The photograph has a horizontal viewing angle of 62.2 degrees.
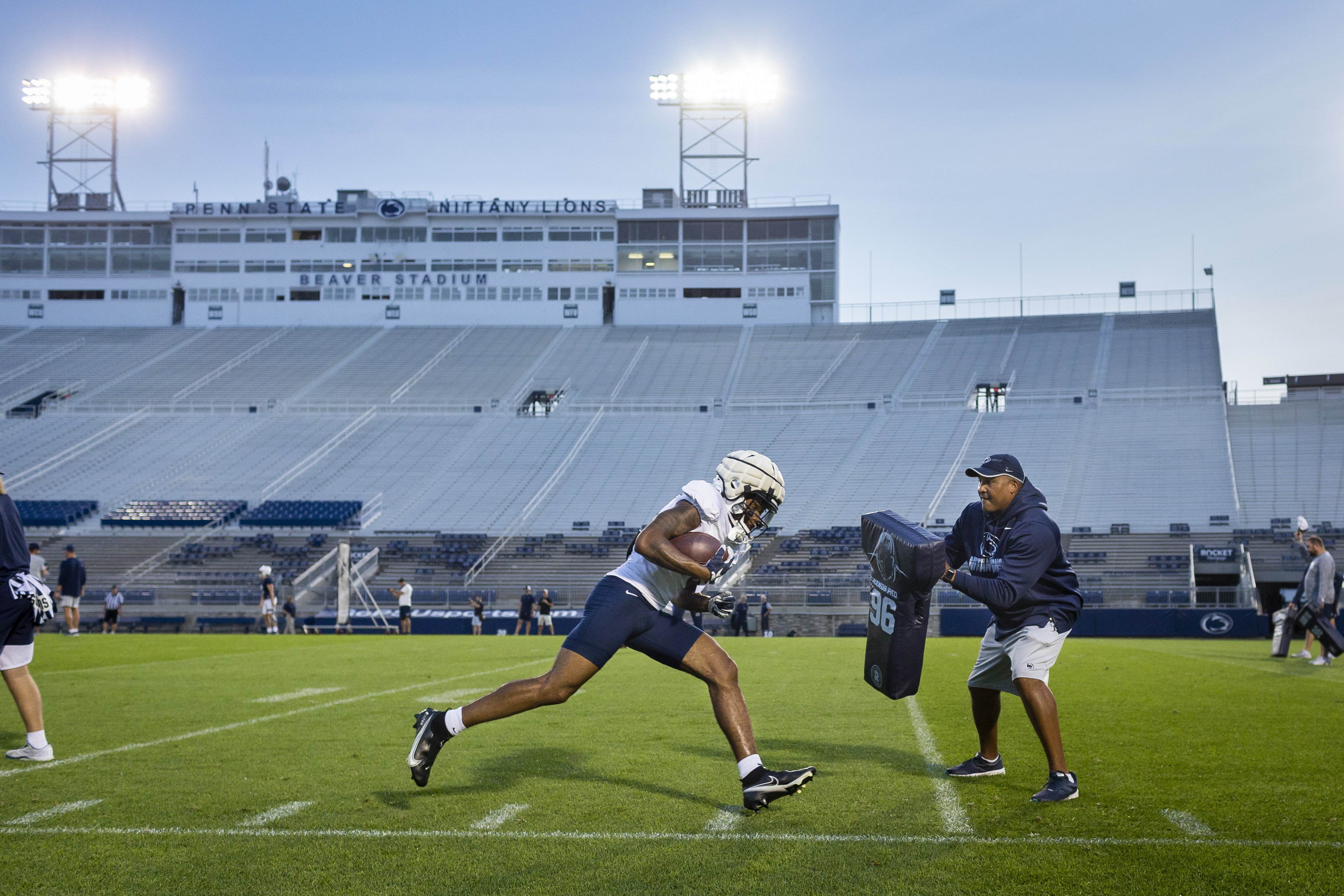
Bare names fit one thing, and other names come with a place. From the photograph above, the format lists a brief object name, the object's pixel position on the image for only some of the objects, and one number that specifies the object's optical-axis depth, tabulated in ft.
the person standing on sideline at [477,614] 94.84
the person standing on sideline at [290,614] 95.04
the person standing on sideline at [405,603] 93.15
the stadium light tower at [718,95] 184.65
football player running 18.67
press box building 183.42
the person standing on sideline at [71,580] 75.00
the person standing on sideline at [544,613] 91.45
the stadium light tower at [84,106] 190.39
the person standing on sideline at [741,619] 90.43
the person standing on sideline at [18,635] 23.20
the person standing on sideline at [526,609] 91.97
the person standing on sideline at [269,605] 91.30
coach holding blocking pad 19.54
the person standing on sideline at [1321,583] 48.62
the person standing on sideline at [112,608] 90.63
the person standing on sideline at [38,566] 68.49
